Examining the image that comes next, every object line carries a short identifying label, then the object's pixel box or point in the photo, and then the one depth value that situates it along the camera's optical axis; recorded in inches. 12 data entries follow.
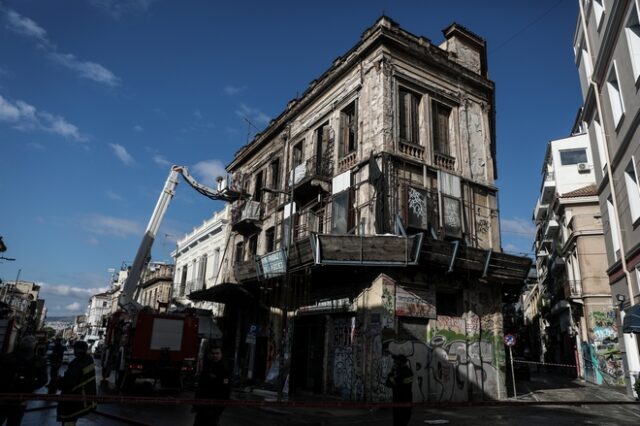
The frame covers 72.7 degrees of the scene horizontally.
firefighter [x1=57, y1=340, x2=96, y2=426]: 213.9
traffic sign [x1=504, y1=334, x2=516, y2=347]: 679.7
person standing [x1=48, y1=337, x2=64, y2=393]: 614.2
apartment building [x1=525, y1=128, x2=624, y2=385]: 1056.2
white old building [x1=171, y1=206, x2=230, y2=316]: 1169.4
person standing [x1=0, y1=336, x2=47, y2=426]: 221.6
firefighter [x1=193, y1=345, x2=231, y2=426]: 233.9
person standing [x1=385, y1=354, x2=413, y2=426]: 291.7
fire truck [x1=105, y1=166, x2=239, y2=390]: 622.5
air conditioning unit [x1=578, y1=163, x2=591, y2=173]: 1259.2
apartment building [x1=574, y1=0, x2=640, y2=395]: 514.6
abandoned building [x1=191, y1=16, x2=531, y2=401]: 546.6
